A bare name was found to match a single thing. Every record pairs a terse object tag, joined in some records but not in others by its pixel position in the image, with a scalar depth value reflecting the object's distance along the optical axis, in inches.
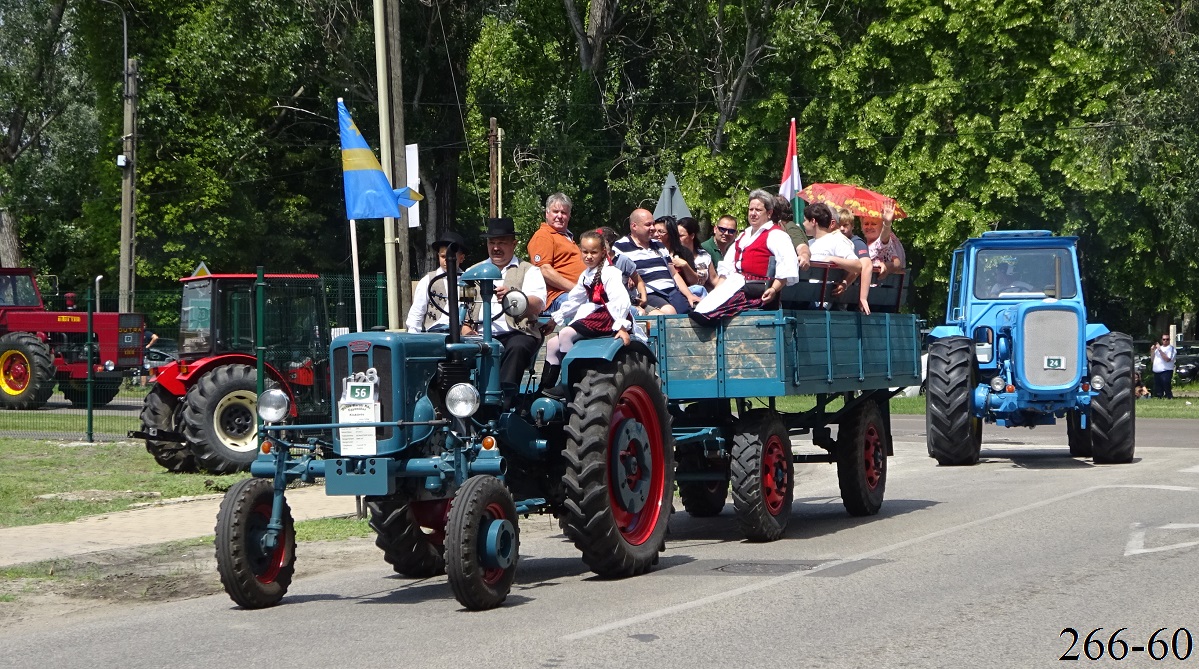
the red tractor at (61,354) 1074.7
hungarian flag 790.2
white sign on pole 662.5
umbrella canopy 720.3
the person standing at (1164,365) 1398.9
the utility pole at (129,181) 1355.8
